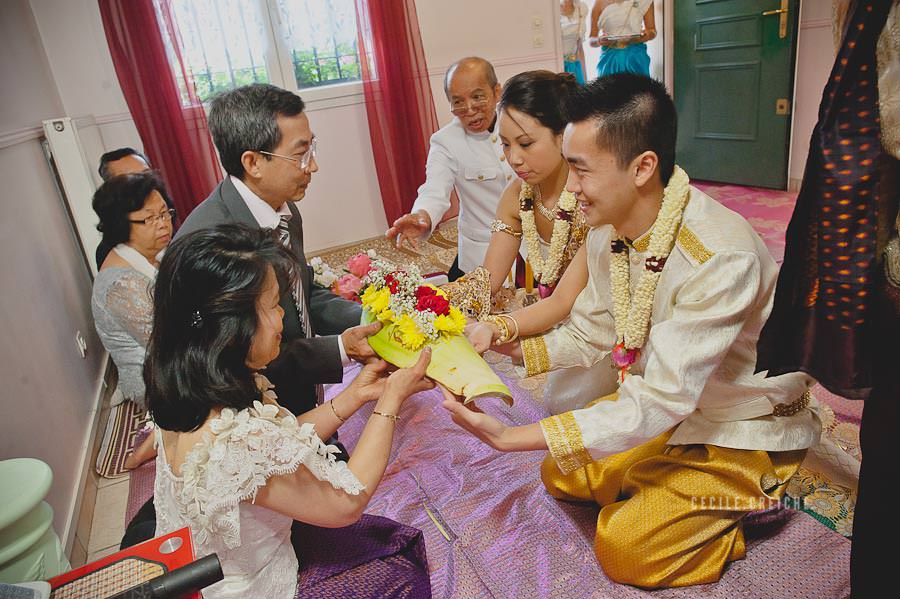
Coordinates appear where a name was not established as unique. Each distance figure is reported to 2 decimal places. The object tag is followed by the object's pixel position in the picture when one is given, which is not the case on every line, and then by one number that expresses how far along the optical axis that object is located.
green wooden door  6.00
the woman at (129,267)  3.24
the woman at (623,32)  6.71
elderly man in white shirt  3.57
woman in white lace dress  1.42
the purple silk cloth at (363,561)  1.74
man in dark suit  2.41
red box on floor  1.05
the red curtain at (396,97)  6.14
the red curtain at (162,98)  5.29
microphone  0.95
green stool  1.66
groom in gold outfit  1.69
